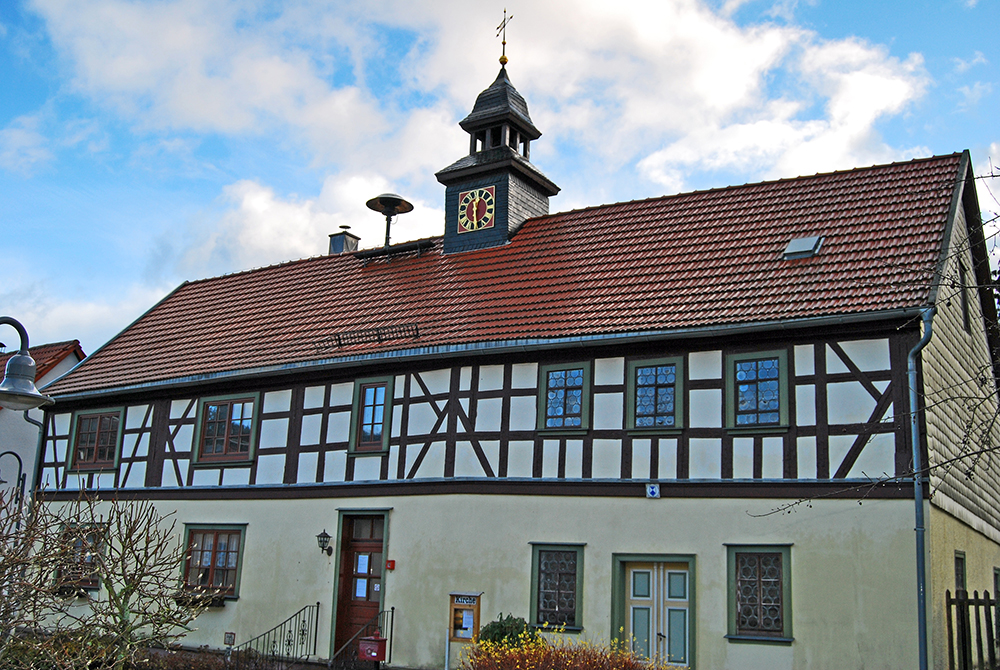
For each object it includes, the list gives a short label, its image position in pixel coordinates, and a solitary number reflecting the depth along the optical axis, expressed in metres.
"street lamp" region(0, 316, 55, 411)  10.55
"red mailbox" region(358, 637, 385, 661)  16.45
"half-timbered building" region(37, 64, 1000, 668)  14.03
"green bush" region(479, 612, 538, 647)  14.75
